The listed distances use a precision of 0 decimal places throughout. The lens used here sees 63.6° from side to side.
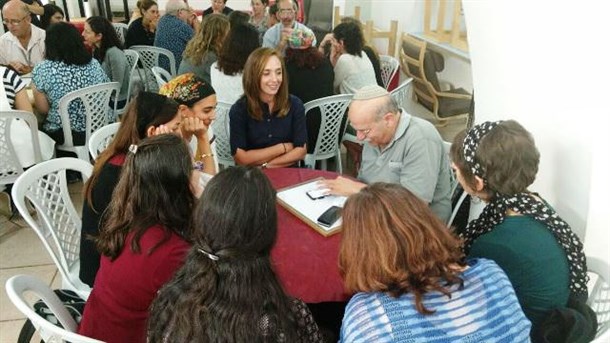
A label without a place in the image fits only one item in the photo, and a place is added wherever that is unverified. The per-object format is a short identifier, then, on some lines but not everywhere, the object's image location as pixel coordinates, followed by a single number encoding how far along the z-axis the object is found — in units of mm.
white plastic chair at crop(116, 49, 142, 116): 4150
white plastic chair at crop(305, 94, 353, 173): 3191
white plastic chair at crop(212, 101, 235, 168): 3054
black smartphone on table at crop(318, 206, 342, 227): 1858
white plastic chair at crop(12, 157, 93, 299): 2009
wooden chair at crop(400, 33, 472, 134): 5020
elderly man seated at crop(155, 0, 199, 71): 4613
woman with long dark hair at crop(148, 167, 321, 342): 1120
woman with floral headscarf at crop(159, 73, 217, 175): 2500
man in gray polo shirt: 2207
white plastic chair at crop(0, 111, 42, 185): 2830
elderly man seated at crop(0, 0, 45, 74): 4113
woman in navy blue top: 2742
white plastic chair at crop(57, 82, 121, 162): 3156
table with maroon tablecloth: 1629
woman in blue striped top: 1137
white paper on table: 1922
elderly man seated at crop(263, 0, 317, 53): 4434
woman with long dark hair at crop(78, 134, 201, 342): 1404
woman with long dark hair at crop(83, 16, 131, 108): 4105
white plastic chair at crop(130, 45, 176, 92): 4559
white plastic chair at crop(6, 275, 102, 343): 1168
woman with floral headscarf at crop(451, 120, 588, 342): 1443
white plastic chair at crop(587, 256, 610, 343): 1605
